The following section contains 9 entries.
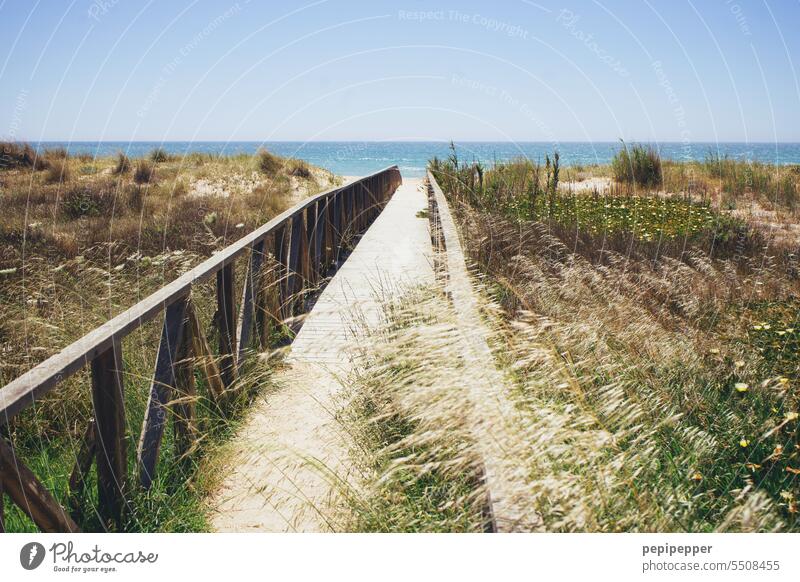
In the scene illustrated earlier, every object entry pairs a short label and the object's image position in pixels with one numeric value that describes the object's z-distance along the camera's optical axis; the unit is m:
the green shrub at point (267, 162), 22.50
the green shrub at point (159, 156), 22.66
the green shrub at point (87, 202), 12.44
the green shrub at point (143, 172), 19.48
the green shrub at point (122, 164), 20.06
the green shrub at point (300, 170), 23.09
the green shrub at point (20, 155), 19.72
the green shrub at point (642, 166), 15.55
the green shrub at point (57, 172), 17.86
